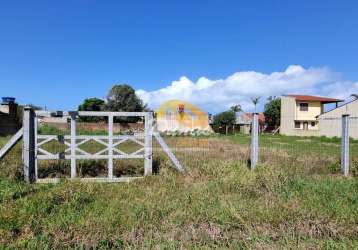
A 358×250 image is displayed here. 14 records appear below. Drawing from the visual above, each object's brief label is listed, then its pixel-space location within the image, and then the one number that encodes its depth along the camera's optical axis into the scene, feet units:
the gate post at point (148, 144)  27.32
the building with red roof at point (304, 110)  166.50
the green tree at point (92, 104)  193.20
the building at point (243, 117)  204.23
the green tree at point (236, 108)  246.47
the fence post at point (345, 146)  30.07
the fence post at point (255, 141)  29.32
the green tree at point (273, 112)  203.82
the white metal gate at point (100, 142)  25.96
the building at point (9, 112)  96.27
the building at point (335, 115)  114.26
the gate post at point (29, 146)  25.30
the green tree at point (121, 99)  178.70
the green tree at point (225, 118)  192.45
